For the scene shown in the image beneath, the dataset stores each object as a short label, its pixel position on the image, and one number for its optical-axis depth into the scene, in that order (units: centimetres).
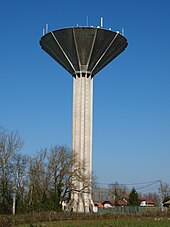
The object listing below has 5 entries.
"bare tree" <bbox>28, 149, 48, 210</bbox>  4359
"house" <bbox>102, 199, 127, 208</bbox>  9639
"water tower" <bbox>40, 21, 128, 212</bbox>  5050
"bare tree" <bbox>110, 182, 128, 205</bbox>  9684
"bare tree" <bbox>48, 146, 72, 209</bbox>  4801
